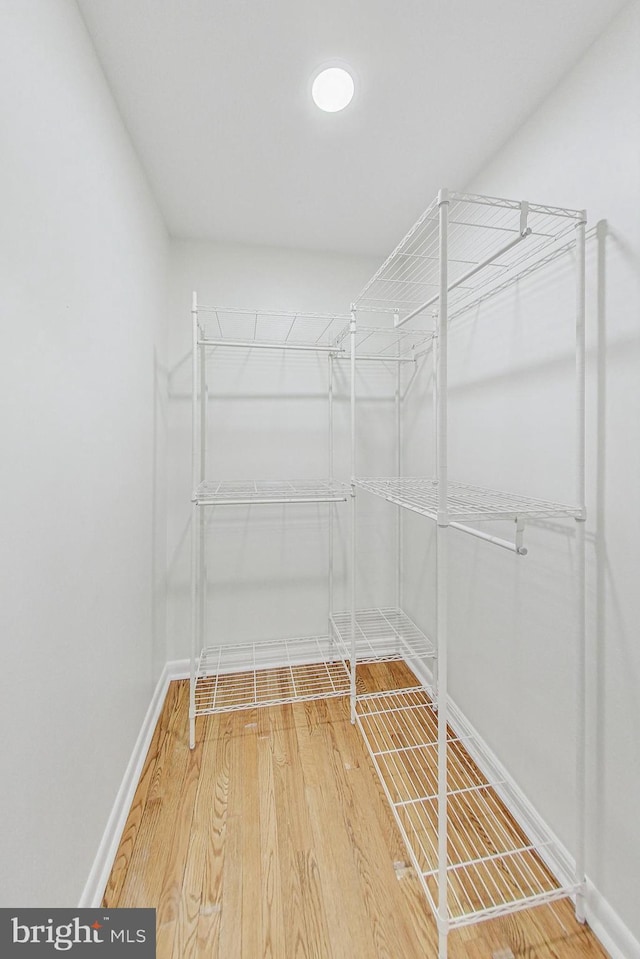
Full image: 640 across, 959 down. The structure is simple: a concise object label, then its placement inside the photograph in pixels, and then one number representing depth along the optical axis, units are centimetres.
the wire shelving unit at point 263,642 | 190
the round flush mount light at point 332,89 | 112
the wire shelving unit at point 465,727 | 93
